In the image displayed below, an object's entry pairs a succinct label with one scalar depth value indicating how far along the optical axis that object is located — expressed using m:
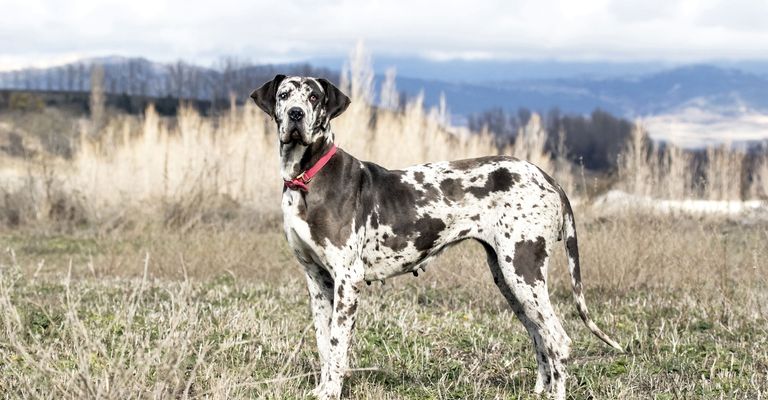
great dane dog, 5.49
